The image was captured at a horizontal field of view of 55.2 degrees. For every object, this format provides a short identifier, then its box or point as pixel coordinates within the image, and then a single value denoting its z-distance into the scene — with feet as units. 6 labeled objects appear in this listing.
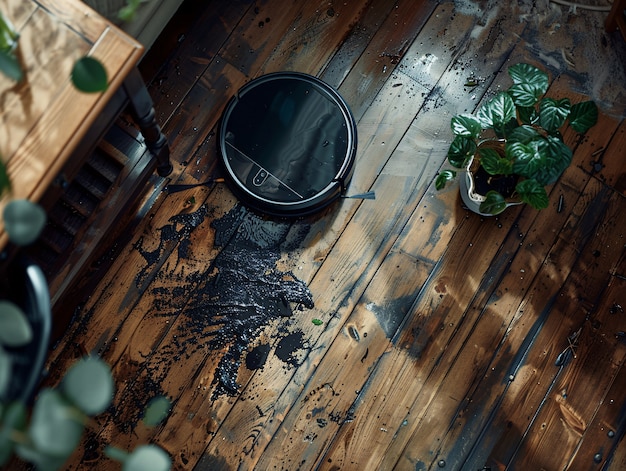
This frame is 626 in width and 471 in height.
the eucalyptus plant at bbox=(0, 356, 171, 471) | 2.51
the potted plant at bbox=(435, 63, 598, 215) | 4.91
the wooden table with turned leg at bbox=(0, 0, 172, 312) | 4.00
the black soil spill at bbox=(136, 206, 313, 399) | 6.07
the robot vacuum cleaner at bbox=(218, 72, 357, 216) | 6.12
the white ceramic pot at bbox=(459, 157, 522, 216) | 5.79
